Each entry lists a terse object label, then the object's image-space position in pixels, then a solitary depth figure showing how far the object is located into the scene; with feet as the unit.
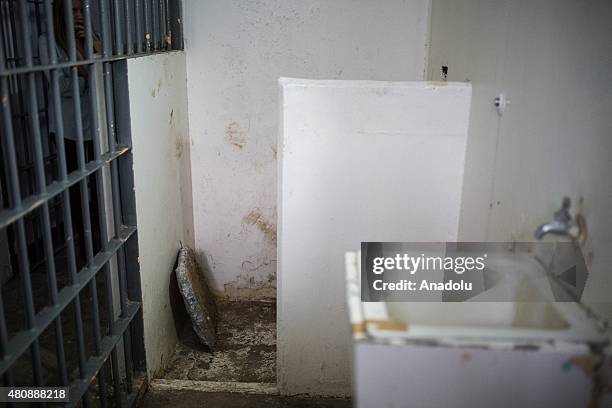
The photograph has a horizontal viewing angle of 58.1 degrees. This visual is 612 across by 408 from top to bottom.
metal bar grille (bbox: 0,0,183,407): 4.71
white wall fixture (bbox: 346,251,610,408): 2.94
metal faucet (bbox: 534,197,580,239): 3.50
